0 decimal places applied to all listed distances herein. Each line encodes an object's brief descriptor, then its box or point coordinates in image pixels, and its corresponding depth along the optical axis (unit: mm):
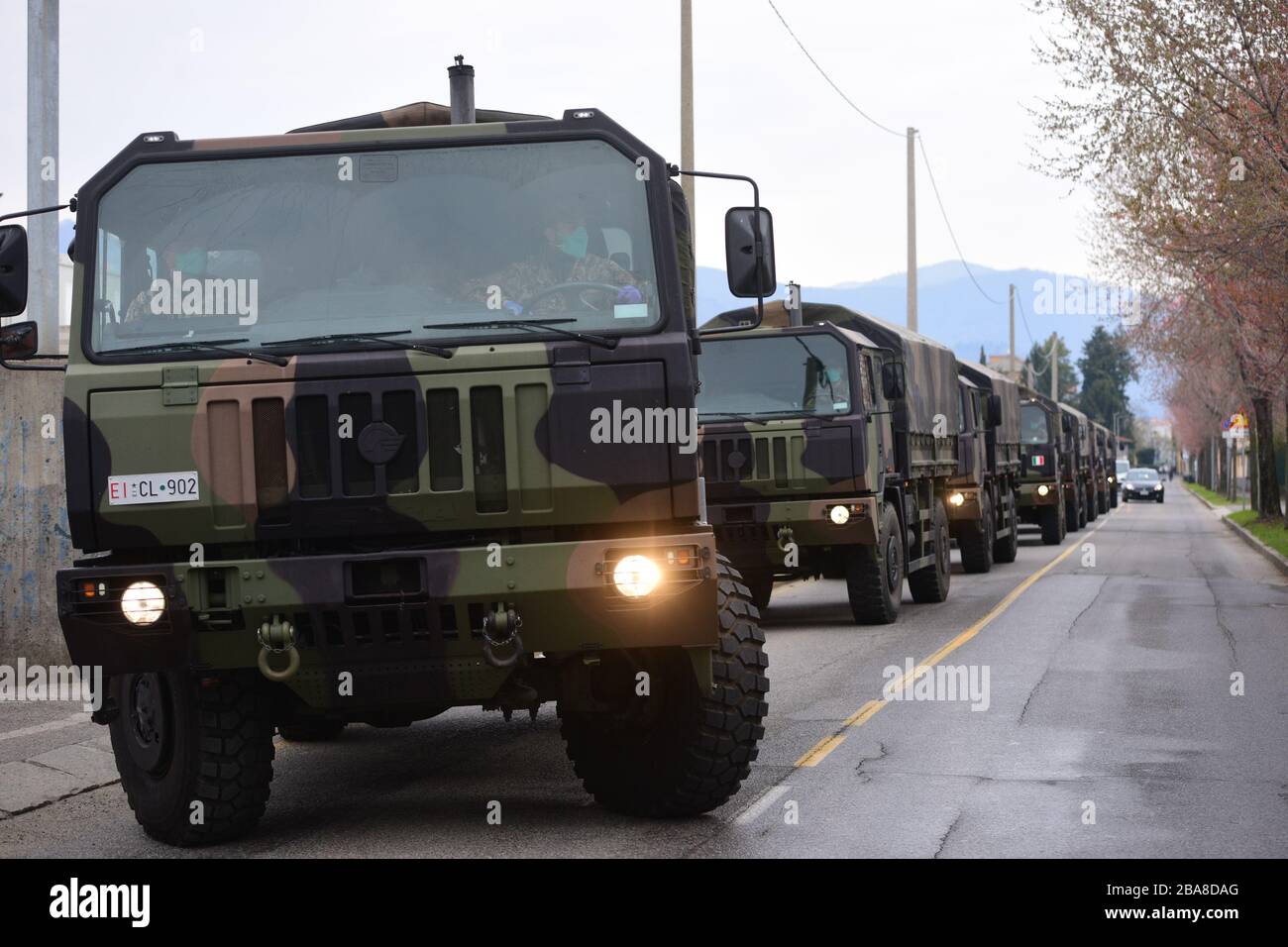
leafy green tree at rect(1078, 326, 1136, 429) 160875
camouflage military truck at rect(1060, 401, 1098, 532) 41294
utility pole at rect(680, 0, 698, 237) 21766
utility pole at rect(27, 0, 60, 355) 12422
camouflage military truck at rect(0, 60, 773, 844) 6449
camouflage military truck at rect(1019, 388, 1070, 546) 34250
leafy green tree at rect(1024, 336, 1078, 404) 162250
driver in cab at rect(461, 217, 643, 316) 6754
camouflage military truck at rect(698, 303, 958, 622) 15609
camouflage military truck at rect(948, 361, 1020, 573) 23359
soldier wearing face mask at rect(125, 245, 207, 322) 6793
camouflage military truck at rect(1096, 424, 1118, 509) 58372
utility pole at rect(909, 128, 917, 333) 39312
